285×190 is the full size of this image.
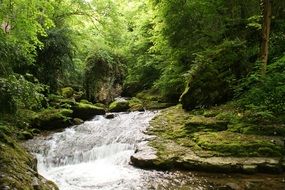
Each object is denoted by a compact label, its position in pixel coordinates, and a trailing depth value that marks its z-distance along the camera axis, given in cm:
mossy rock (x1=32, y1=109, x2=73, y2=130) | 1338
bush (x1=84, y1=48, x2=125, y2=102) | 2036
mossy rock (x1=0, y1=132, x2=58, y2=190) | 487
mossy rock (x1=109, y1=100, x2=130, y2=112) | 1752
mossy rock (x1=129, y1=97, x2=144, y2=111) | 1731
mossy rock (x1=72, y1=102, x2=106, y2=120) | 1572
